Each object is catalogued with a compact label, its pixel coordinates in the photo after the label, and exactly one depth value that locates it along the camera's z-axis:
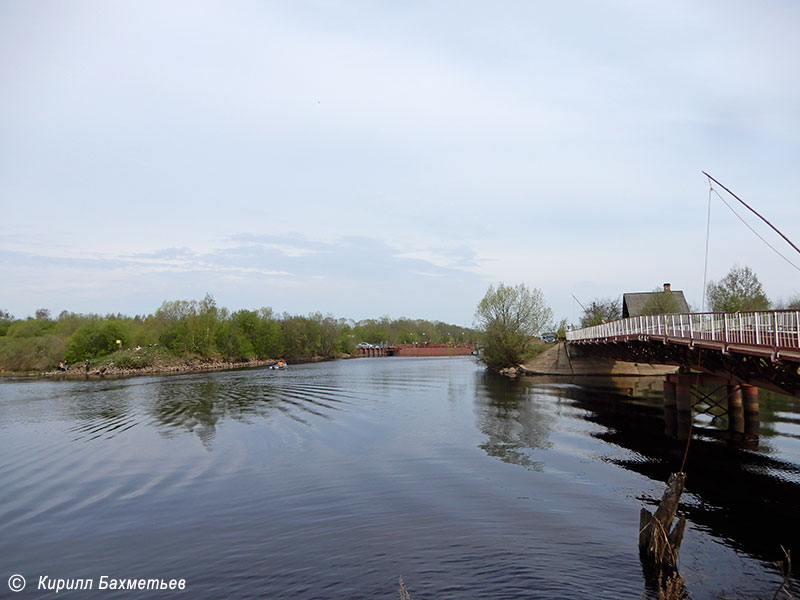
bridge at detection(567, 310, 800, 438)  17.02
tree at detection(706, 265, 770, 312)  63.16
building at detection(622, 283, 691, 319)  60.84
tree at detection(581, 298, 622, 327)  90.88
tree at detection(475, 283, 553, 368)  70.56
